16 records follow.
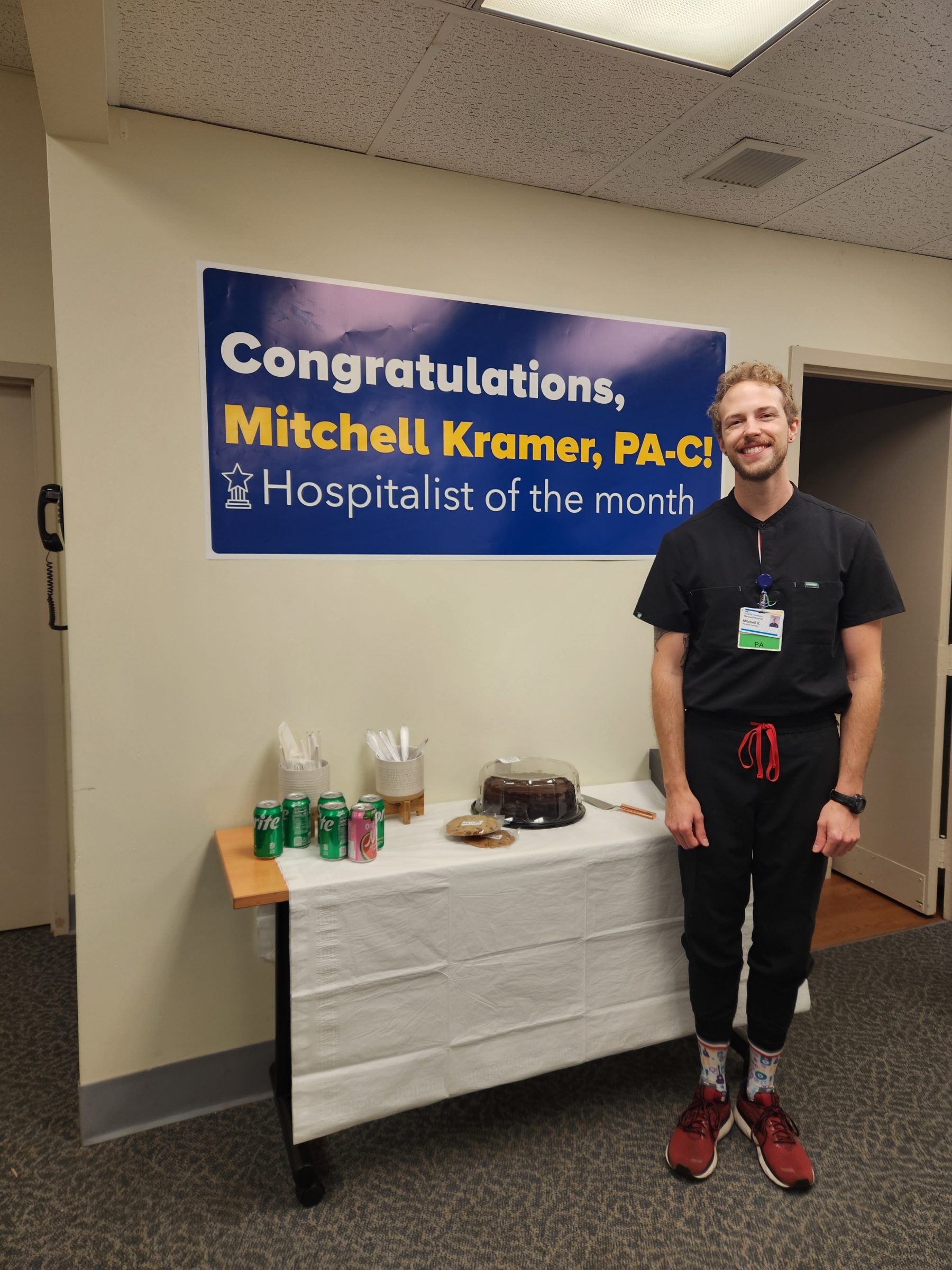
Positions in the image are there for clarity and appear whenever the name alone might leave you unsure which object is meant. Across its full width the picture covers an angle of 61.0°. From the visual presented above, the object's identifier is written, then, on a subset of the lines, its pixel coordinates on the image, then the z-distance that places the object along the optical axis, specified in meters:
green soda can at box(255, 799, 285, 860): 1.89
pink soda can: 1.88
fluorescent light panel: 1.53
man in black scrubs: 1.85
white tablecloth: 1.79
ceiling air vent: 2.08
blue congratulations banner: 2.04
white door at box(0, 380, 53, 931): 2.85
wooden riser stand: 2.15
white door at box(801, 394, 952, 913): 3.15
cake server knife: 2.24
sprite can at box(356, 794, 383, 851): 1.95
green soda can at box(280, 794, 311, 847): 1.96
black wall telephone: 2.09
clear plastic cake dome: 2.15
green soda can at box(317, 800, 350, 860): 1.89
